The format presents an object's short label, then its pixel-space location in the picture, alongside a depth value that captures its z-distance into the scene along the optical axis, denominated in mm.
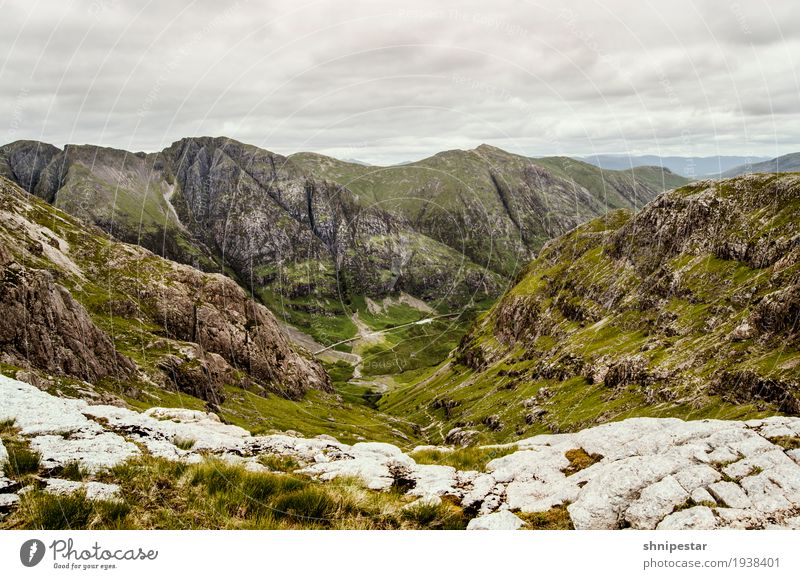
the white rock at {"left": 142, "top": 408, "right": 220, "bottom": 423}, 24172
